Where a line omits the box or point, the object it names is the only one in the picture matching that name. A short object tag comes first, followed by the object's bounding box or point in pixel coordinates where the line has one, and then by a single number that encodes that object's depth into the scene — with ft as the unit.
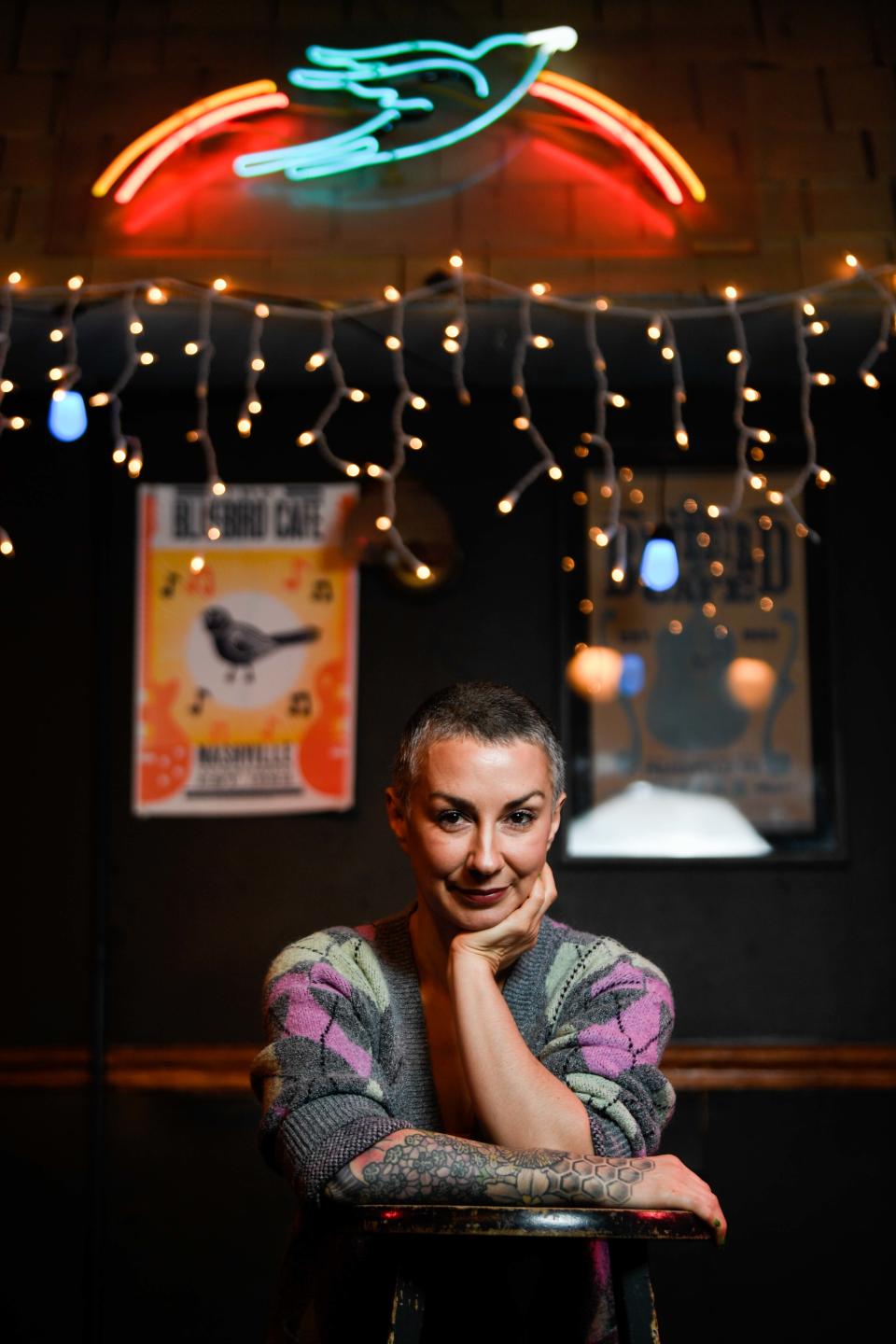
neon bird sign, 12.53
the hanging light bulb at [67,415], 11.72
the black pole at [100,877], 13.17
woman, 5.77
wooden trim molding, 13.34
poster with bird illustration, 13.98
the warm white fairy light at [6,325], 12.26
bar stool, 5.26
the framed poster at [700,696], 13.83
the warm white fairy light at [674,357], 12.56
